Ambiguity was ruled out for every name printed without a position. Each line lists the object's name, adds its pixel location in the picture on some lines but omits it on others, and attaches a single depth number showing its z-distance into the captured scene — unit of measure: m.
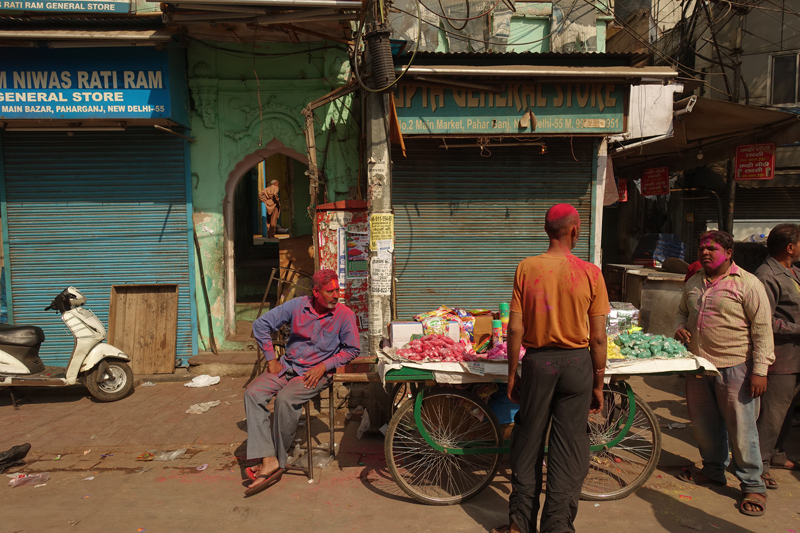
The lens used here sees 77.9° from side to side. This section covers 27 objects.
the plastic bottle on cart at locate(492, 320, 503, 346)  4.14
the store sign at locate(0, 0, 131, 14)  6.00
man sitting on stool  3.92
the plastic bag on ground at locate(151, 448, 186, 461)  4.53
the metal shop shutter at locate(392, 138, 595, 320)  7.15
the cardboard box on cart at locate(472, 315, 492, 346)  4.50
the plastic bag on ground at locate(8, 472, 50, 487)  4.04
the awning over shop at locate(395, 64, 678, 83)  5.95
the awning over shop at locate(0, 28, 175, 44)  5.98
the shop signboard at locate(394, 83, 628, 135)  6.36
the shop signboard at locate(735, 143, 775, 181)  8.81
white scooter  5.79
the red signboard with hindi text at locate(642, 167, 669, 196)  10.94
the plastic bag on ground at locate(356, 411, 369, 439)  4.88
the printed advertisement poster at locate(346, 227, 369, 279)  6.49
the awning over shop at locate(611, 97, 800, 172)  7.61
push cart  3.65
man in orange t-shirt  2.98
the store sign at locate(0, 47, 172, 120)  6.32
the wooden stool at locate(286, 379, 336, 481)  4.04
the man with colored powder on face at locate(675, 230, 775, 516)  3.60
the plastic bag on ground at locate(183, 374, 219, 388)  6.58
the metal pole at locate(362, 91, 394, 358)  5.66
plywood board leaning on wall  6.95
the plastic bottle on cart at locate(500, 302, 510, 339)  4.45
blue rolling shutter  6.93
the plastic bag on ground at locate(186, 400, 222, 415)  5.66
